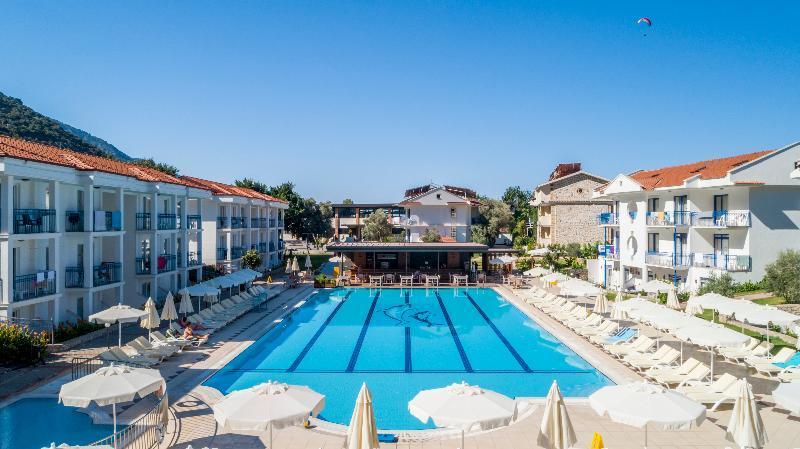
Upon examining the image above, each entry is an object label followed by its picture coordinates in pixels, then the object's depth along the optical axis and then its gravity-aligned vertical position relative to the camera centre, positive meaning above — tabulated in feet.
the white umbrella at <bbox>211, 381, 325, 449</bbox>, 27.25 -9.49
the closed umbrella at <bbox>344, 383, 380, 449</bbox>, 27.07 -10.15
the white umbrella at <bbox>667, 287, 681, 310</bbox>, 78.12 -10.84
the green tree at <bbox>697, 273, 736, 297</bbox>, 82.48 -9.45
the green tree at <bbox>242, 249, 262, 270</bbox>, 127.34 -6.92
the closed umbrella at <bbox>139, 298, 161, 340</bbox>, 60.59 -10.10
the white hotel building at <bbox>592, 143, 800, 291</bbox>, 91.20 +1.28
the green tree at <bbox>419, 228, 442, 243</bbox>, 177.57 -2.53
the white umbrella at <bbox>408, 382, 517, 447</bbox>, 27.55 -9.67
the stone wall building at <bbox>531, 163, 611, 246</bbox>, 184.14 +6.76
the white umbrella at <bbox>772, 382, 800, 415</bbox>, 29.36 -9.67
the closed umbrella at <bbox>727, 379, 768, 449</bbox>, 28.25 -10.62
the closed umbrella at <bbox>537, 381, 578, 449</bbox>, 28.22 -10.62
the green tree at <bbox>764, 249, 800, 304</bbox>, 72.38 -7.08
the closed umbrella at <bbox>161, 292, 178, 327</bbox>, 64.98 -9.69
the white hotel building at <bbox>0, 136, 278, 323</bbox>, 59.57 -0.26
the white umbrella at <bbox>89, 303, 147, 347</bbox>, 55.06 -8.85
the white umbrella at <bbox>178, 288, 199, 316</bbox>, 70.95 -9.97
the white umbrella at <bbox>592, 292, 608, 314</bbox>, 75.68 -11.04
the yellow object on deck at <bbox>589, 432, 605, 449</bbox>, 29.53 -11.95
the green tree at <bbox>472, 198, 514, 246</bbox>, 221.25 +3.80
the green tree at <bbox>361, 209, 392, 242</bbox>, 215.92 +0.40
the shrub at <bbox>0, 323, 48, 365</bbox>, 49.08 -10.72
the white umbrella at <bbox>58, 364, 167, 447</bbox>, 31.63 -9.57
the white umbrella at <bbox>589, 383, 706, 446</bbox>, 27.66 -9.77
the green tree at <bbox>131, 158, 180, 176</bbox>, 217.15 +27.04
